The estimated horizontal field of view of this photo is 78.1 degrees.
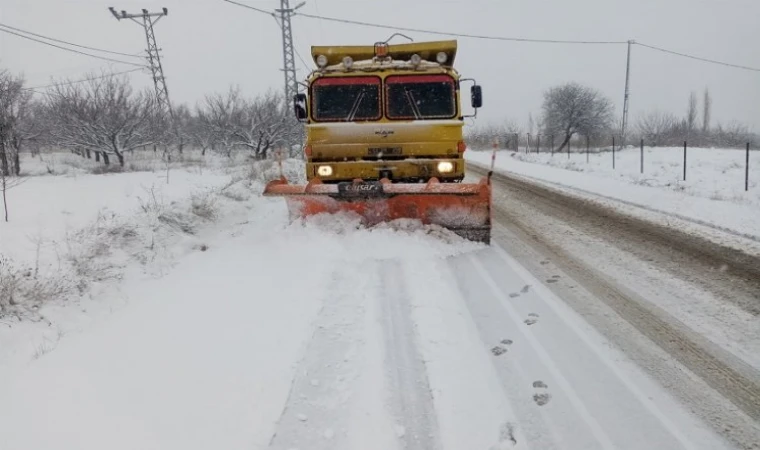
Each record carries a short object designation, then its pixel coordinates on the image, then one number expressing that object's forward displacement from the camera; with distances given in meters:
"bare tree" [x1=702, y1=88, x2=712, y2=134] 72.69
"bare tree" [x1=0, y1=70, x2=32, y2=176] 16.38
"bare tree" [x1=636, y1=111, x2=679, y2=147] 48.89
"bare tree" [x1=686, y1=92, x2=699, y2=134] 54.81
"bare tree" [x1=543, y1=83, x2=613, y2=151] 40.53
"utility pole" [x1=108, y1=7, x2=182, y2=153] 23.61
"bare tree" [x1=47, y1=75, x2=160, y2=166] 20.66
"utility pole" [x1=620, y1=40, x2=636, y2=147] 34.34
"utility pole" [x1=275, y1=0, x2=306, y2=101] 23.59
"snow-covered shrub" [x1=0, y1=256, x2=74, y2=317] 4.31
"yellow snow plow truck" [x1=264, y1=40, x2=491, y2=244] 6.86
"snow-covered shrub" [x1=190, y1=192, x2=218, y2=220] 8.11
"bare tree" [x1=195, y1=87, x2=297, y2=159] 26.89
